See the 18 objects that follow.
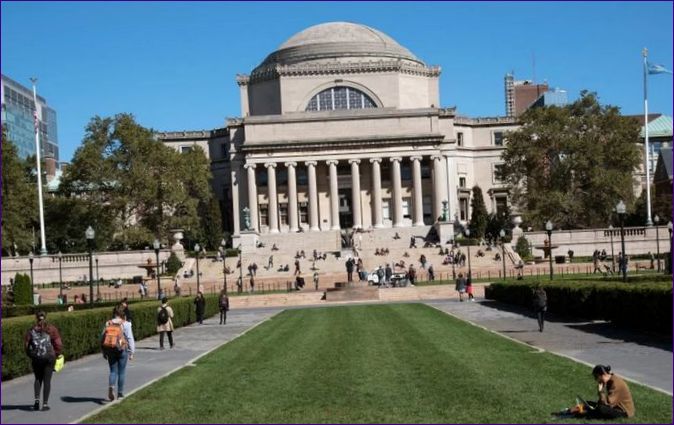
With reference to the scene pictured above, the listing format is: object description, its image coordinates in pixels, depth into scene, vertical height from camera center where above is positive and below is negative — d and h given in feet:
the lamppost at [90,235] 141.86 +3.59
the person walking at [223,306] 144.05 -7.72
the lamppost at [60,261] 215.35 -0.07
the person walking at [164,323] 100.83 -6.88
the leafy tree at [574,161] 301.43 +24.07
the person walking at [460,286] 181.57 -7.92
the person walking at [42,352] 57.67 -5.35
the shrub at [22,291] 191.01 -5.50
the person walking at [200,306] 145.33 -7.72
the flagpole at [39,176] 246.66 +22.40
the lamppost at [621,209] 162.30 +4.40
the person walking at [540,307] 104.88 -7.15
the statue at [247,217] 342.44 +12.67
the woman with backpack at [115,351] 60.64 -5.70
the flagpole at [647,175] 282.03 +16.86
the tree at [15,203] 256.73 +16.53
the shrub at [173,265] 272.51 -2.57
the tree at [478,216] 327.47 +8.85
